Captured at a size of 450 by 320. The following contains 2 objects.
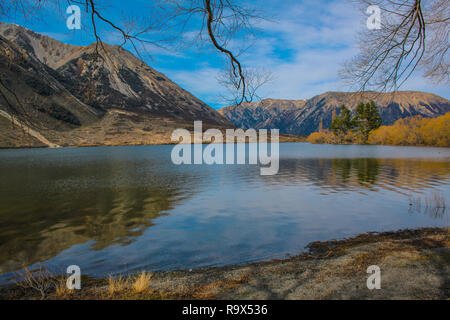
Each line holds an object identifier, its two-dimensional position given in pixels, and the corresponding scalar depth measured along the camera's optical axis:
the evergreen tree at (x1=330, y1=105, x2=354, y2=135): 132.30
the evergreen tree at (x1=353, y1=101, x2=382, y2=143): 125.19
